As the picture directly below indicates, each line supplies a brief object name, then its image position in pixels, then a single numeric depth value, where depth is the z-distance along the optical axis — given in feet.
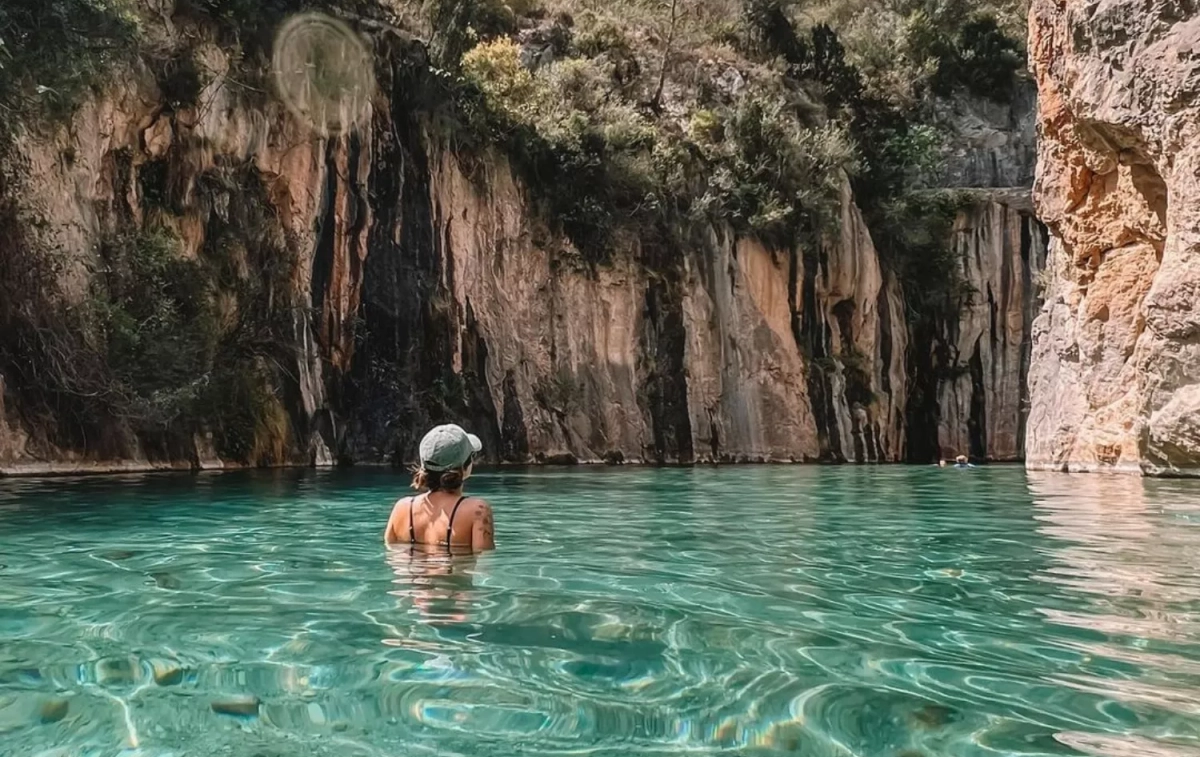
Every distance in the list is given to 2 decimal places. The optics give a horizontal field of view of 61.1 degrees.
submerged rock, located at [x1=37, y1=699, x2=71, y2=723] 9.26
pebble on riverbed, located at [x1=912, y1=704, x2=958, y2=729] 9.26
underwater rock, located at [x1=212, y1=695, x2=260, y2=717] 9.53
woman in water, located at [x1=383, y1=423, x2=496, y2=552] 17.65
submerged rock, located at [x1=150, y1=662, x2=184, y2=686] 10.41
